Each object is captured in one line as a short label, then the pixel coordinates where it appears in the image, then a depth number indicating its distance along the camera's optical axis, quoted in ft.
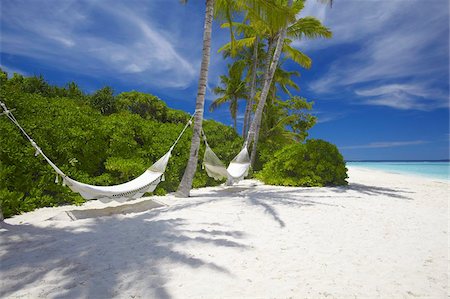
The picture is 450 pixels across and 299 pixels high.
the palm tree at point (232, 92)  50.31
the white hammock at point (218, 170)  18.21
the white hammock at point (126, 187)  10.34
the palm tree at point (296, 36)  26.57
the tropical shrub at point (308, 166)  23.36
